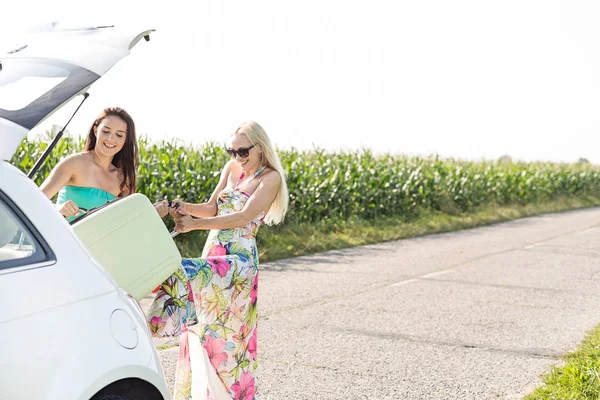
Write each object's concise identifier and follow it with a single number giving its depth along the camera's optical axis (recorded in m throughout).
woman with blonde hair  4.48
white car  2.43
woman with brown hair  4.57
